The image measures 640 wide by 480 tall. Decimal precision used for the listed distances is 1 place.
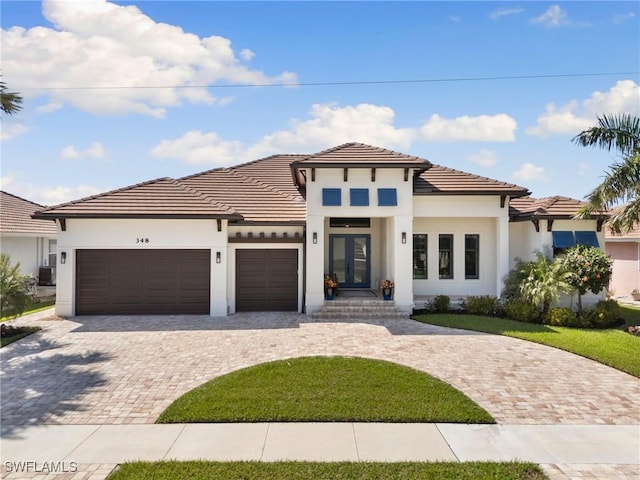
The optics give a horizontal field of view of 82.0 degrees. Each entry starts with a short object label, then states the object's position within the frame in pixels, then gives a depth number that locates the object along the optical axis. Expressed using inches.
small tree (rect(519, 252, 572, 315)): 506.3
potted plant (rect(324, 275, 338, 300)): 574.2
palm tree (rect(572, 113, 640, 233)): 468.1
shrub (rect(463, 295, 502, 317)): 557.6
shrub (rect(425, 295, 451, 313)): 570.9
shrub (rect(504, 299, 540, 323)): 517.3
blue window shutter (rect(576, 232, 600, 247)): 593.3
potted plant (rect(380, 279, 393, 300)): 570.6
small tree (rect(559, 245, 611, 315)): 510.6
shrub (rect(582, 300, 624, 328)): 504.1
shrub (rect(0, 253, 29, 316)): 438.9
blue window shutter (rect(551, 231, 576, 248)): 593.0
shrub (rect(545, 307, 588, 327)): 500.1
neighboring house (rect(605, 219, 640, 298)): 785.6
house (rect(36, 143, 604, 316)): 551.2
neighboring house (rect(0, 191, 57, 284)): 741.9
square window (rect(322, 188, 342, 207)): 558.9
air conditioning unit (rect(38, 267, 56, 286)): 804.0
